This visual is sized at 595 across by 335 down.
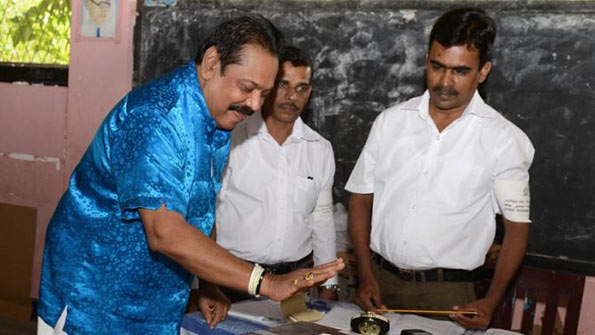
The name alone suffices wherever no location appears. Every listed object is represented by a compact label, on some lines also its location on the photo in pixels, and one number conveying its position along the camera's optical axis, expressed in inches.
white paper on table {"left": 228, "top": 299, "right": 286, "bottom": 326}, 85.9
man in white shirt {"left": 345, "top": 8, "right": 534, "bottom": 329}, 100.3
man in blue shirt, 66.6
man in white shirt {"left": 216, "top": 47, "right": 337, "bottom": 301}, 117.6
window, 179.6
